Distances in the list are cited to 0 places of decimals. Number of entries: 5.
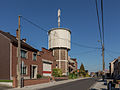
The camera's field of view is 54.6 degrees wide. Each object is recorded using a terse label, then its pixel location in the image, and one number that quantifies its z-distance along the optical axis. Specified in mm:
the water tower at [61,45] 44065
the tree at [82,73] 65804
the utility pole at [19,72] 14725
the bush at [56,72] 36047
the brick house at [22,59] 19378
